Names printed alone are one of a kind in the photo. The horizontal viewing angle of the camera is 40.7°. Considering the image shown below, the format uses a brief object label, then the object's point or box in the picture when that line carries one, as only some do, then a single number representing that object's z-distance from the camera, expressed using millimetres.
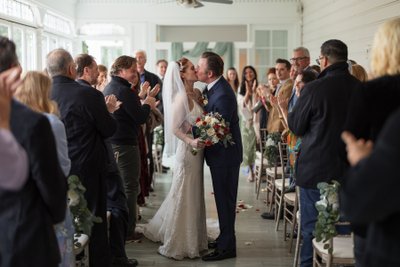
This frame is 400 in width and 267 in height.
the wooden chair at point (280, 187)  5492
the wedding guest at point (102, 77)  6314
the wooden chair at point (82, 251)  3398
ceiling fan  8520
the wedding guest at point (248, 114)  8695
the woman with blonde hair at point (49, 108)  2680
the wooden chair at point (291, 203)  4884
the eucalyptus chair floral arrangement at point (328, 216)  3148
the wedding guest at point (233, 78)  9766
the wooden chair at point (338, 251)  3240
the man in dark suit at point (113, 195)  4168
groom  4645
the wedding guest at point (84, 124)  3652
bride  4672
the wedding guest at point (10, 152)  1885
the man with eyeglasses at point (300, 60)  5984
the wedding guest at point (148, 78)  7411
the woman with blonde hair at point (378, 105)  1871
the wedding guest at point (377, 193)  1658
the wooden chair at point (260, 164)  7111
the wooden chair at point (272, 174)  6250
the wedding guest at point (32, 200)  2123
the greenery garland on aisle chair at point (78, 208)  3068
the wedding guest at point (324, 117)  3678
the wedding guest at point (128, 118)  4789
